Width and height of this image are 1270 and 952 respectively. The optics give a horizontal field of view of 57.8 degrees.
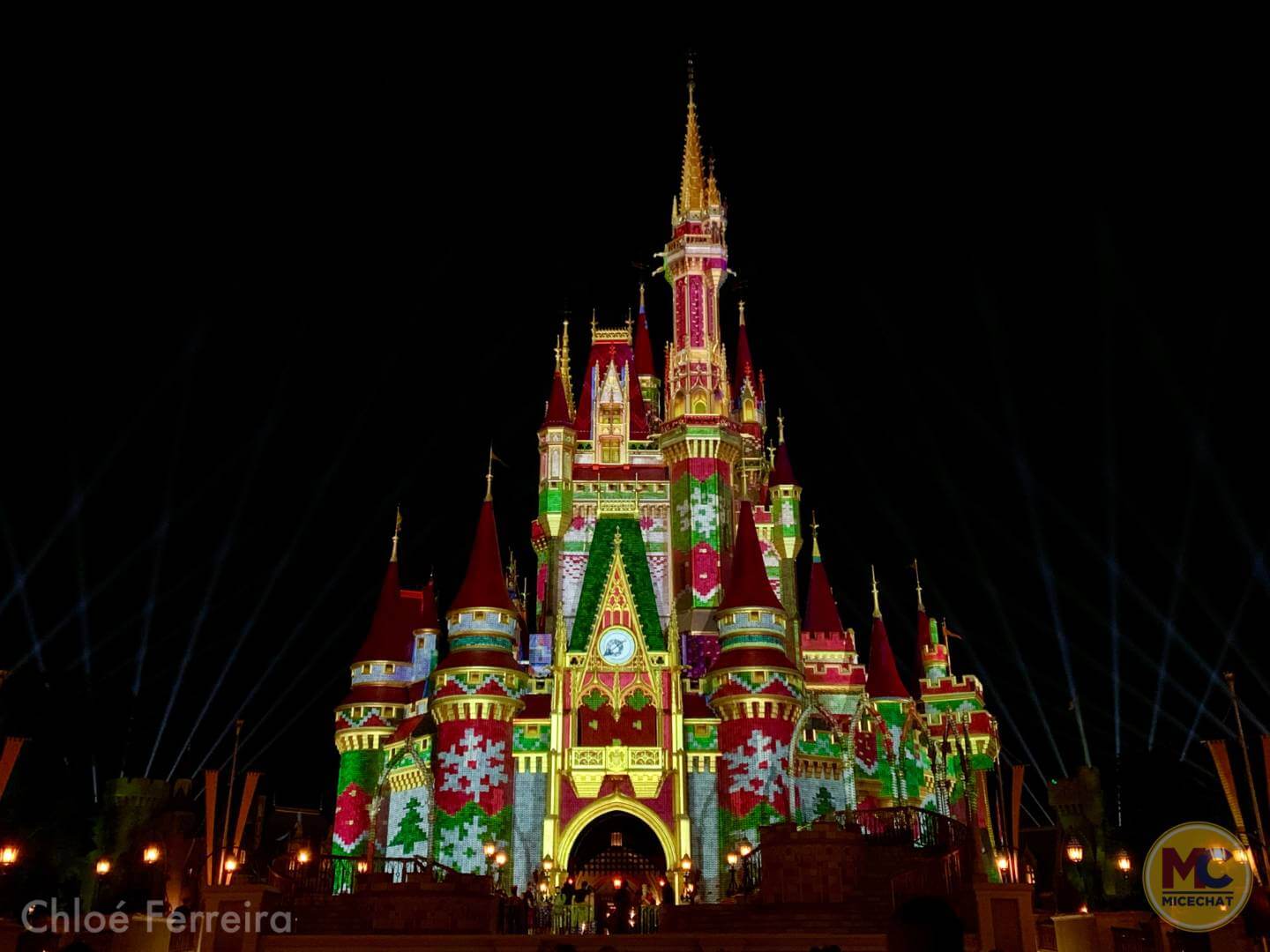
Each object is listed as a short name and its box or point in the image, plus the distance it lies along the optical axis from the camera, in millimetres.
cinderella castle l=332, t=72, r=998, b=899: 37562
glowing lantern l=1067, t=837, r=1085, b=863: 33997
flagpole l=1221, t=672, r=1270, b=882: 21062
